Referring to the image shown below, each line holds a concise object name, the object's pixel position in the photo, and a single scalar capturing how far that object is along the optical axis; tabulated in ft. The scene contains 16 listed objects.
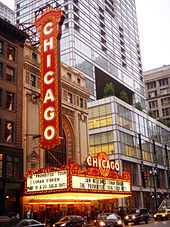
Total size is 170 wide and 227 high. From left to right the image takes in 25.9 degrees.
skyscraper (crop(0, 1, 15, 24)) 382.01
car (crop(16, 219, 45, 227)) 84.27
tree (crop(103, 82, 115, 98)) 267.18
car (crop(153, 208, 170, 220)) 165.37
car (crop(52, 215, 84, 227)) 113.91
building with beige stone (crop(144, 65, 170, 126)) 483.68
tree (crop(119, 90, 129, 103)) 280.35
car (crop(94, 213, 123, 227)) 118.21
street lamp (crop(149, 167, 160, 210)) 250.43
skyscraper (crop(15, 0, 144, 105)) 315.17
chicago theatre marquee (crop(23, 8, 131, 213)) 124.06
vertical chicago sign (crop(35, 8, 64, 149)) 131.44
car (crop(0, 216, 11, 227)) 78.80
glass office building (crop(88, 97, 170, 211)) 231.91
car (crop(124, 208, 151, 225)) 156.56
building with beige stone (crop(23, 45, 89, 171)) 143.54
